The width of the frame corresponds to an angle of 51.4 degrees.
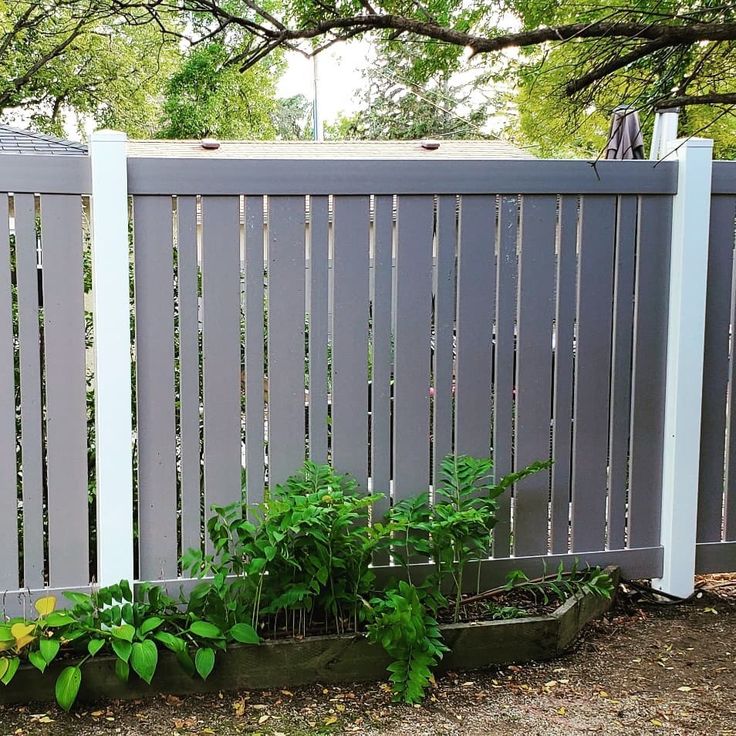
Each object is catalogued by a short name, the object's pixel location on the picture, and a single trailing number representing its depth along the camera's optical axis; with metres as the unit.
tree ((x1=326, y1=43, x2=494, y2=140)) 20.42
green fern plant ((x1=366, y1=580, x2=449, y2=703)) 2.28
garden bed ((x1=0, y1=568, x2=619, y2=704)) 2.28
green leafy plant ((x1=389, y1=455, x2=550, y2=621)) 2.55
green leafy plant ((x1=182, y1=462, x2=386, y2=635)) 2.37
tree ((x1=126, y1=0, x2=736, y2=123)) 2.44
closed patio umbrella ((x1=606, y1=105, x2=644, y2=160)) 3.85
